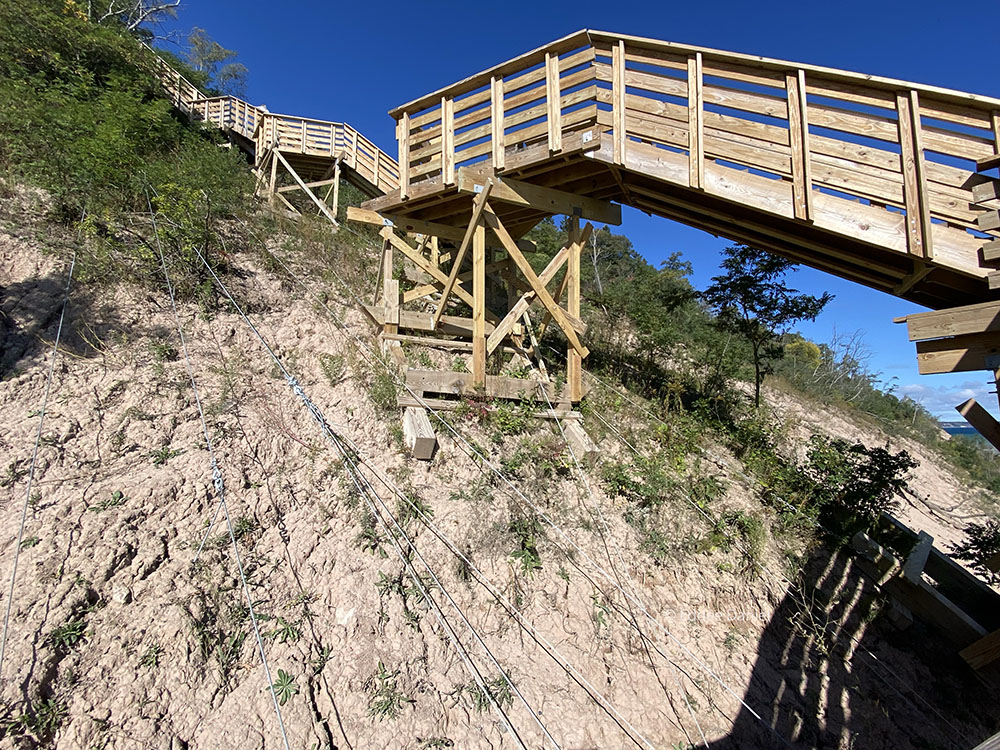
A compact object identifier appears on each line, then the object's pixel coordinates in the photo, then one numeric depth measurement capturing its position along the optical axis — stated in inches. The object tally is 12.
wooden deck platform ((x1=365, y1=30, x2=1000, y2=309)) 168.7
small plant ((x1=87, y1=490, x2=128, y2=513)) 147.3
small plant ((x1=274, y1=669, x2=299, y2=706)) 124.0
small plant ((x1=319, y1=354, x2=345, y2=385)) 240.8
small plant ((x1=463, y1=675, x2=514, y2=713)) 137.6
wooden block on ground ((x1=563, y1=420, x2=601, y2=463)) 234.7
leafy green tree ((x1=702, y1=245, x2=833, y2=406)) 343.9
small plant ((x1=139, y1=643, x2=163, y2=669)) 120.8
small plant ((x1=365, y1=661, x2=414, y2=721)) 129.2
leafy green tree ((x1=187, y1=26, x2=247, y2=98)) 1378.0
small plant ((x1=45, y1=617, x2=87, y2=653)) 117.2
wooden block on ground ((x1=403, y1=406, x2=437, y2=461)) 203.0
